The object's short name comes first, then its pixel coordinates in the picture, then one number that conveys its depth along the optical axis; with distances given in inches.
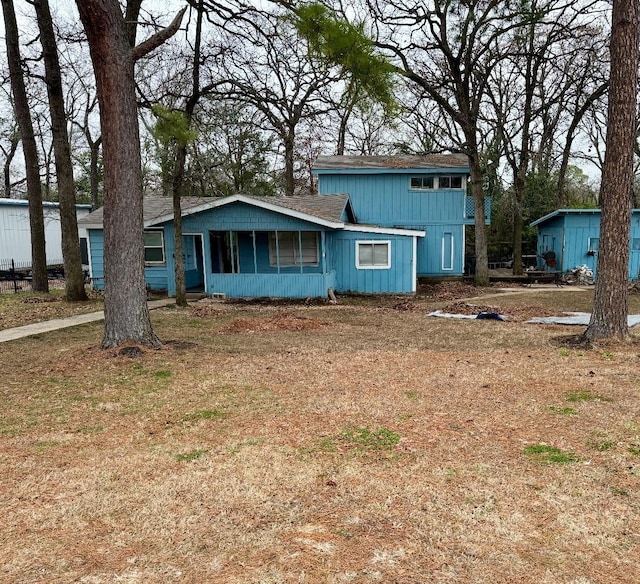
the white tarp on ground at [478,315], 425.4
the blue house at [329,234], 560.4
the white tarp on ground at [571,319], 394.9
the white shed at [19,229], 932.0
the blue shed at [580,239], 745.6
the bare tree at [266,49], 348.8
